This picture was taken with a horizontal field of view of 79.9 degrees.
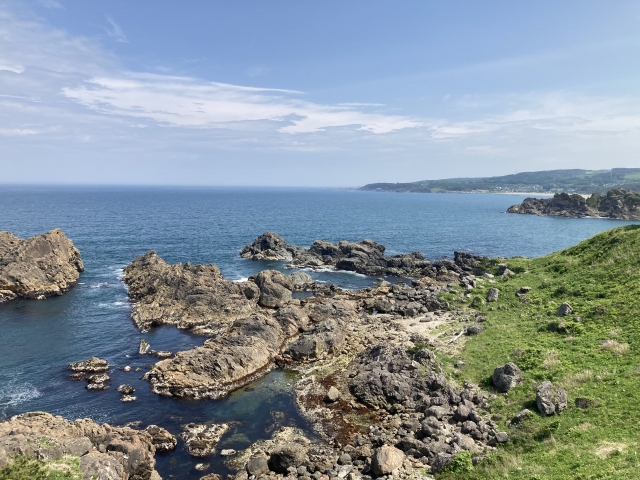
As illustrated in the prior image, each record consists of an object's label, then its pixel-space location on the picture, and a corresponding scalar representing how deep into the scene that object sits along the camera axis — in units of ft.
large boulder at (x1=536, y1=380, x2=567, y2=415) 91.45
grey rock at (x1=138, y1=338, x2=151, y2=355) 155.53
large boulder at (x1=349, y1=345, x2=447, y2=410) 115.96
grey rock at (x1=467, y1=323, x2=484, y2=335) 150.10
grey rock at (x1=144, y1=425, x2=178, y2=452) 97.25
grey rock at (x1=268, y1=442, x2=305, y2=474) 88.89
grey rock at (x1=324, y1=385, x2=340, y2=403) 118.93
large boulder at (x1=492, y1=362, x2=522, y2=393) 107.55
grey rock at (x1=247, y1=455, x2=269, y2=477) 88.17
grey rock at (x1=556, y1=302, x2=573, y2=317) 140.26
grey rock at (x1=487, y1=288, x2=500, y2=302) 182.50
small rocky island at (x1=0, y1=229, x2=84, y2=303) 212.84
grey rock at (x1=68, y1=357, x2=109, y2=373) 138.51
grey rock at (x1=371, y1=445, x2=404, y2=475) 83.66
